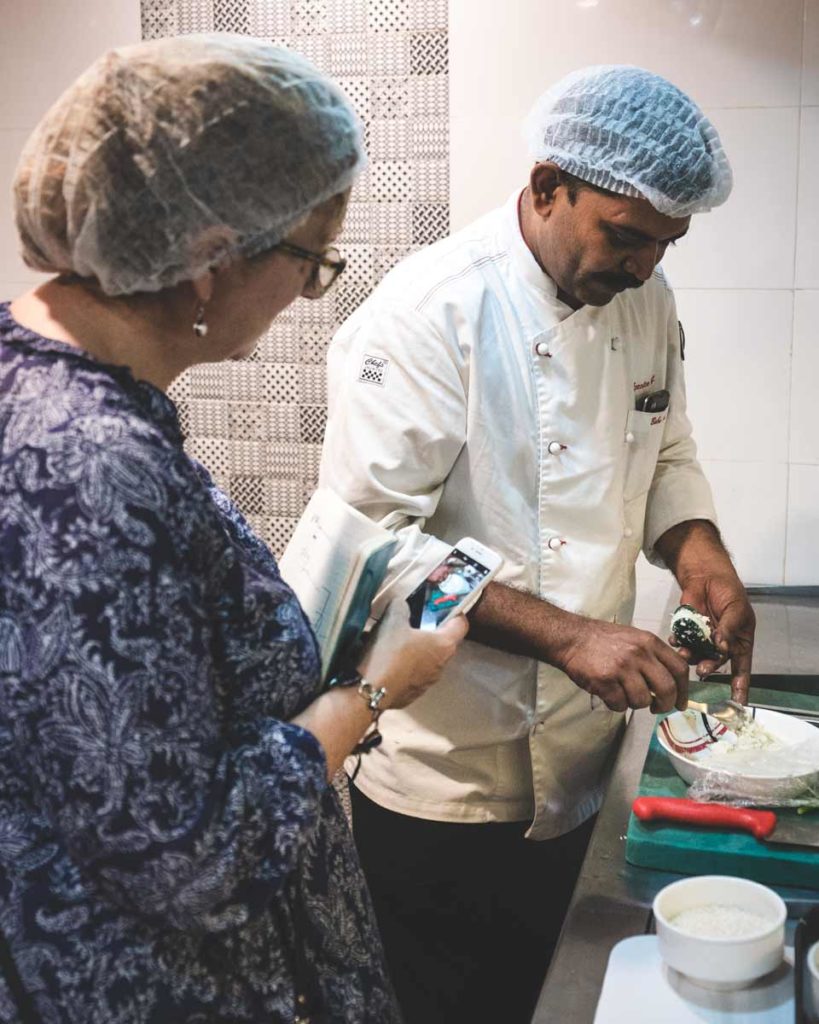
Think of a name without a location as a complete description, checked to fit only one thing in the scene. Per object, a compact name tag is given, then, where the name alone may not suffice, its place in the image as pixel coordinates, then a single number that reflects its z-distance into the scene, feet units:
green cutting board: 3.90
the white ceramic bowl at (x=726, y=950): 3.10
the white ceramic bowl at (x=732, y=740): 4.23
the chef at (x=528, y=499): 4.83
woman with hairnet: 2.55
